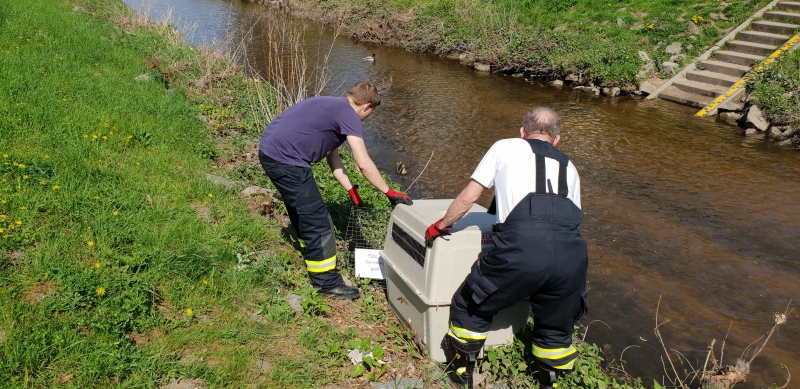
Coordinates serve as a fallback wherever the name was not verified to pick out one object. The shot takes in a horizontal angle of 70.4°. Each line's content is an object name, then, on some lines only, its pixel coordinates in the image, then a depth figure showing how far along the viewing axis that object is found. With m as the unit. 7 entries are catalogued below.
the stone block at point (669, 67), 13.94
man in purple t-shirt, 4.07
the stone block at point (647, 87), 13.56
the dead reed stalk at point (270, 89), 7.97
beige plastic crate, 3.48
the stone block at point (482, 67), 16.30
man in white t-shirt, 3.07
